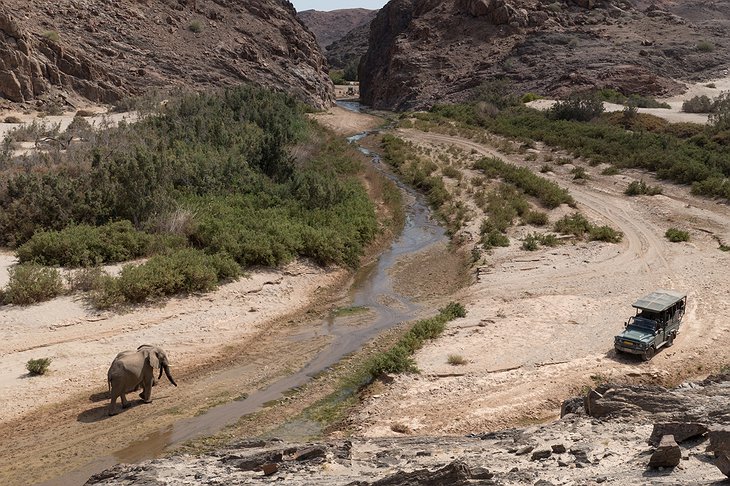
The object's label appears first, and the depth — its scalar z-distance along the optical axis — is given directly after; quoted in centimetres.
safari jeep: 1540
